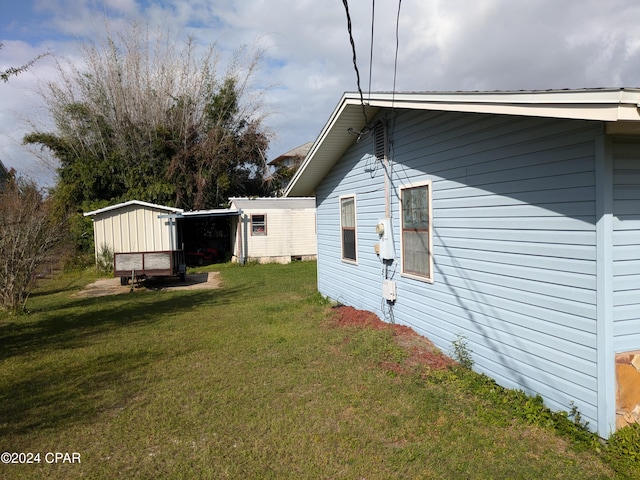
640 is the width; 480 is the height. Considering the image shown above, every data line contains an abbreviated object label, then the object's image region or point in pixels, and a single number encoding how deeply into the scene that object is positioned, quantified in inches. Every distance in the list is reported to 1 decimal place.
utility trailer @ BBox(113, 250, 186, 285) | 512.1
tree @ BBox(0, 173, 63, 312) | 338.6
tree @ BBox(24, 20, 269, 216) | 820.6
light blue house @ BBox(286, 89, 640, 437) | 129.3
